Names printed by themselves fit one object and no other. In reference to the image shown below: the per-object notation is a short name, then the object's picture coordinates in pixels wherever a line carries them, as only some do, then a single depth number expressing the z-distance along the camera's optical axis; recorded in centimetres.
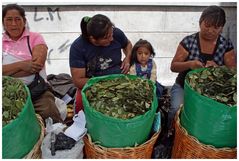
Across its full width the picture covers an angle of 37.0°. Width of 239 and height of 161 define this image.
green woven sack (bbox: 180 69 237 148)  190
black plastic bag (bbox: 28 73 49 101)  265
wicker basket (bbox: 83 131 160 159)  195
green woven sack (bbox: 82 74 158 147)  183
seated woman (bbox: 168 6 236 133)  260
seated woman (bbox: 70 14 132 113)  251
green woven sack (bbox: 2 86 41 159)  178
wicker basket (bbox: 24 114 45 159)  196
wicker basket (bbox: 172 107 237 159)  205
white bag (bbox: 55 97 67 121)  293
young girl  293
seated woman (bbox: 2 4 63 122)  253
